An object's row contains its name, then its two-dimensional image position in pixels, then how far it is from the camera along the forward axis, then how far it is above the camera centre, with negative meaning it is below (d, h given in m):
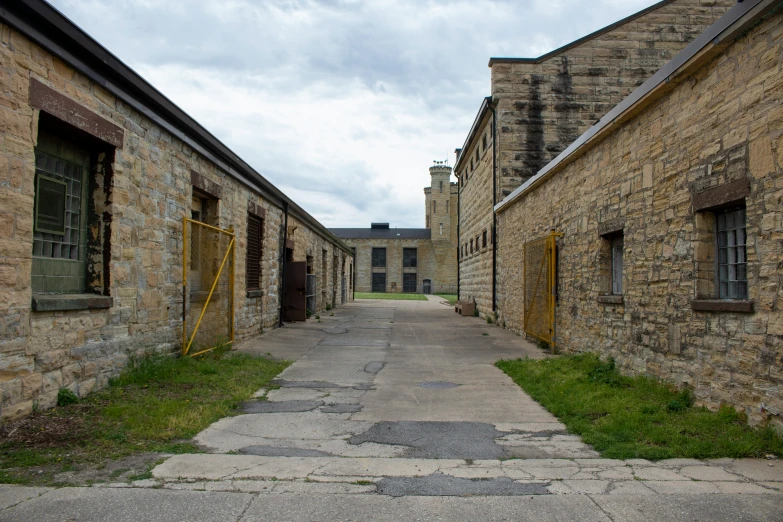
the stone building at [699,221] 5.01 +0.74
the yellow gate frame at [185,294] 8.45 -0.20
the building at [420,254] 62.00 +3.16
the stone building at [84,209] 5.07 +0.83
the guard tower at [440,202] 61.84 +8.97
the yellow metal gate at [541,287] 11.07 -0.07
